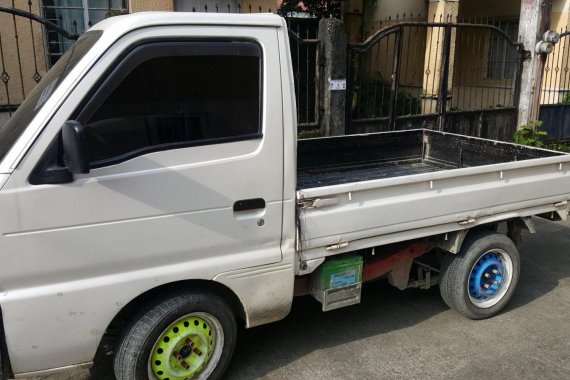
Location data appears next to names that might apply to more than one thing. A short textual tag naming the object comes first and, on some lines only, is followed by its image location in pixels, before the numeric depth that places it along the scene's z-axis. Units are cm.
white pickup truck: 259
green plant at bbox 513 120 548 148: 933
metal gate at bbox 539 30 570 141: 1023
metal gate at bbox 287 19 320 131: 694
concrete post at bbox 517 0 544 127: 932
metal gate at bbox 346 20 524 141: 766
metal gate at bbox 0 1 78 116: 747
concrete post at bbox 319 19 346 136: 688
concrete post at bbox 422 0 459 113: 943
